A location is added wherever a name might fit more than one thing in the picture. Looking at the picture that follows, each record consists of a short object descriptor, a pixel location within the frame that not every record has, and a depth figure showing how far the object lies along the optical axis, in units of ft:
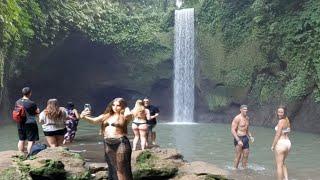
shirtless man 28.49
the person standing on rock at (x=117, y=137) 16.84
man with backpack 25.08
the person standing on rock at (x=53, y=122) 25.49
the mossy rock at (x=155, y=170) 20.49
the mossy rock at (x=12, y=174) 18.37
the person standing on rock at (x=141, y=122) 31.56
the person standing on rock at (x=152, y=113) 34.26
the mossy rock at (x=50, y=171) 19.30
